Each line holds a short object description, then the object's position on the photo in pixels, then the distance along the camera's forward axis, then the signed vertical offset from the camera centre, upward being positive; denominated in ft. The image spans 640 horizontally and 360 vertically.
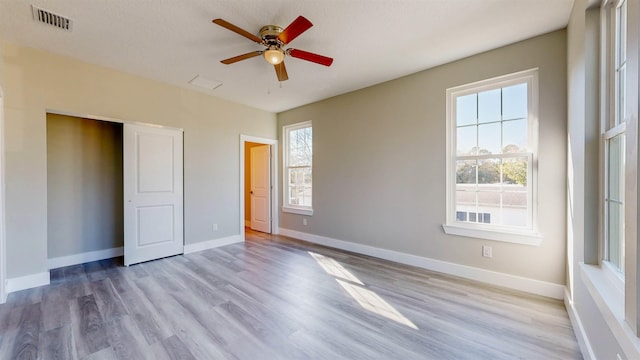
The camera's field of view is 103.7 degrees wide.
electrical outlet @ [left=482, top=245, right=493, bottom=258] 9.43 -2.73
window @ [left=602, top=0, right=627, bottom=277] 4.77 +0.83
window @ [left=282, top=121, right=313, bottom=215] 16.42 +0.82
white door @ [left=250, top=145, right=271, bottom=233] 18.26 -0.61
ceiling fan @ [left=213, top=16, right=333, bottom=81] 7.20 +4.03
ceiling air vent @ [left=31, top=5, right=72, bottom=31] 7.23 +4.89
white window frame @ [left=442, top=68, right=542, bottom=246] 8.62 +0.39
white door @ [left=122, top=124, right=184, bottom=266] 11.62 -0.63
